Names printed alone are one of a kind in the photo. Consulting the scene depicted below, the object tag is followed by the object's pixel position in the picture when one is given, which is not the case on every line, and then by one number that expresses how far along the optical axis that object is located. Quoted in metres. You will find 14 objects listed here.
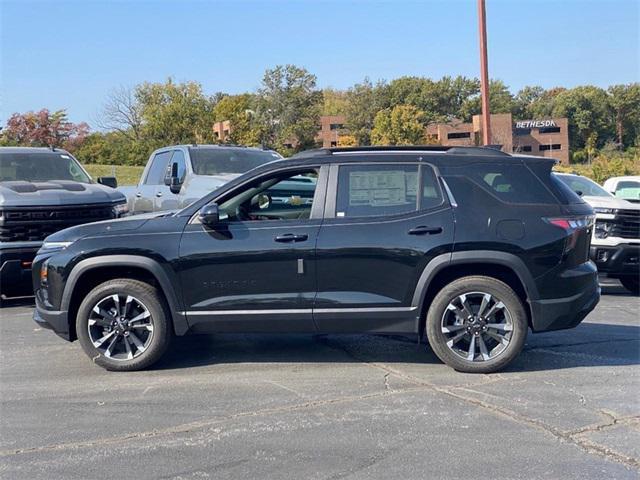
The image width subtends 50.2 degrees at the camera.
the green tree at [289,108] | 62.38
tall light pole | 14.63
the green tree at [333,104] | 94.03
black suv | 5.71
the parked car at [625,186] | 16.55
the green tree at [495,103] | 92.44
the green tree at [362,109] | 76.50
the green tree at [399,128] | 57.93
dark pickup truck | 8.52
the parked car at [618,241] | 9.90
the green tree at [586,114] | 92.44
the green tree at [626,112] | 90.31
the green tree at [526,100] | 104.25
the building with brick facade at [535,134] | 79.69
